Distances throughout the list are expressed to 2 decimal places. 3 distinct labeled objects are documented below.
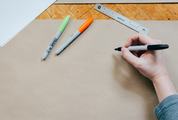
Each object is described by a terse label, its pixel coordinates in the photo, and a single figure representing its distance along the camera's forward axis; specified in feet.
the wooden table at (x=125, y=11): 2.60
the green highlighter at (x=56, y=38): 2.44
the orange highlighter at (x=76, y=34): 2.46
